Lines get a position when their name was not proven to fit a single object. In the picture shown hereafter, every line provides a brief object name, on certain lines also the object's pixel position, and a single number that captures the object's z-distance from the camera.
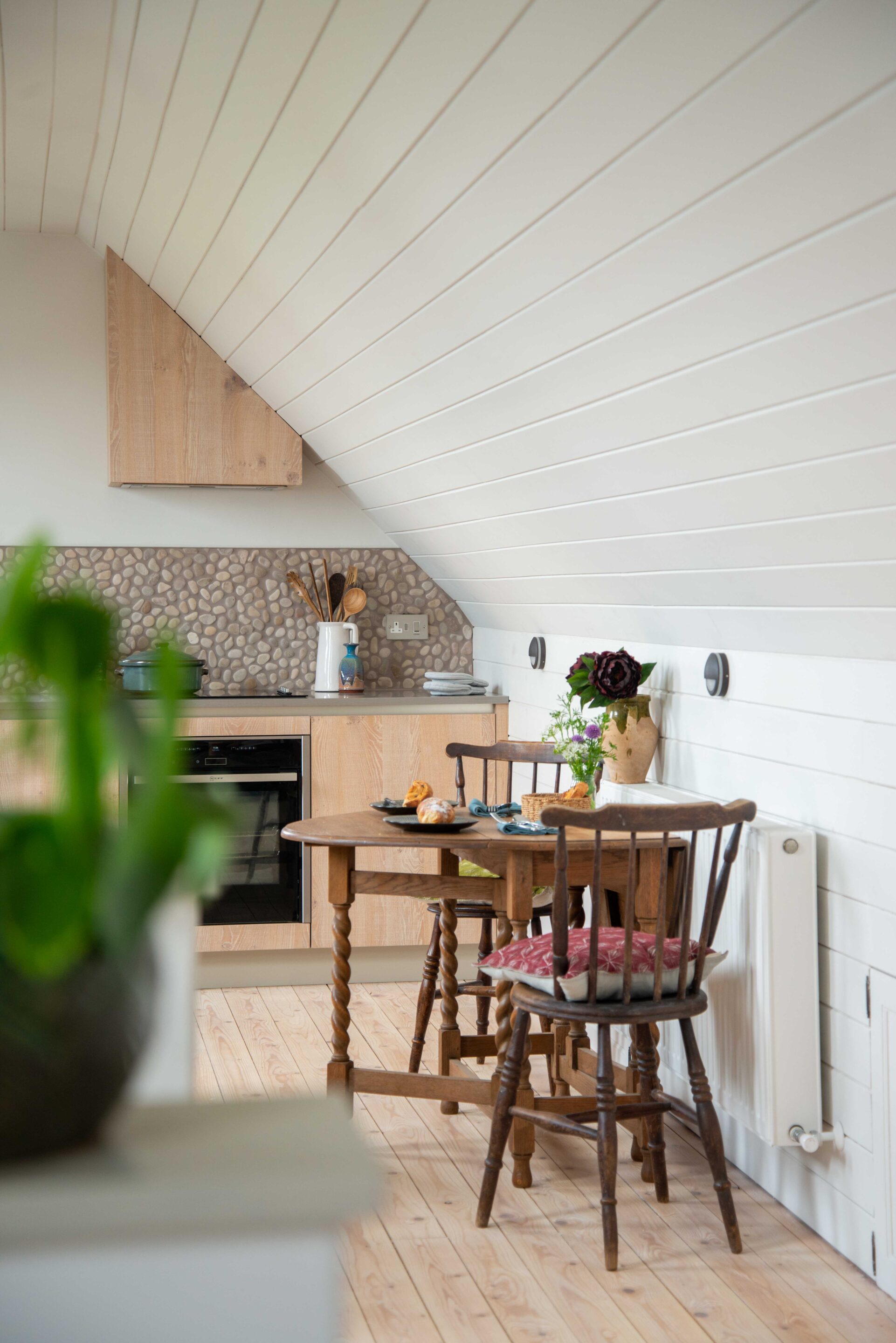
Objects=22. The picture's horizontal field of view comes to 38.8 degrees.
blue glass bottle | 5.09
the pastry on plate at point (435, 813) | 3.16
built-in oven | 4.71
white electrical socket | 5.44
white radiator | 2.72
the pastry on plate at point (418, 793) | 3.49
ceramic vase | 3.53
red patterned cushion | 2.68
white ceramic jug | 5.15
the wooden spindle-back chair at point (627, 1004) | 2.55
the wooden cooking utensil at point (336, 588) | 5.34
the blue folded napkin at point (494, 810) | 3.45
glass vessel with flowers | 3.48
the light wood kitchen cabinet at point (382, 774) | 4.80
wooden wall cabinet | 4.72
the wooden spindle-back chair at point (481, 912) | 3.66
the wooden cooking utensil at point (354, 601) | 5.32
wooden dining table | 3.01
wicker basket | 3.32
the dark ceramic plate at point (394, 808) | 3.50
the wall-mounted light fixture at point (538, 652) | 4.58
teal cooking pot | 4.45
